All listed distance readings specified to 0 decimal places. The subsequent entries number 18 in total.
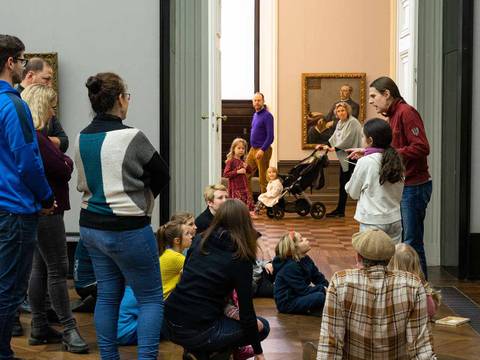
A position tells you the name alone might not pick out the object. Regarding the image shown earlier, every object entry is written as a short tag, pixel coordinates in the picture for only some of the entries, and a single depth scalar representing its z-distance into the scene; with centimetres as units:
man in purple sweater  1436
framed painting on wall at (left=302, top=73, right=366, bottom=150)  1606
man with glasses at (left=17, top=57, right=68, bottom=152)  570
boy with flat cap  386
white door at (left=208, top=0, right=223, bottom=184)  864
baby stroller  1315
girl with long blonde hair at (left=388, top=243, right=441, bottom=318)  460
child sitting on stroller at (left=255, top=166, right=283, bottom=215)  1321
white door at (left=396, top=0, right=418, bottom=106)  852
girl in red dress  1276
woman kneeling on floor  460
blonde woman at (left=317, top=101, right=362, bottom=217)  1309
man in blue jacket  441
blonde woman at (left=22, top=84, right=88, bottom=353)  513
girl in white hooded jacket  601
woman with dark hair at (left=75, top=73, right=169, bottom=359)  432
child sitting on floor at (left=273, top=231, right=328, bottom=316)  649
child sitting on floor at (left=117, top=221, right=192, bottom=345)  563
